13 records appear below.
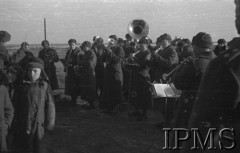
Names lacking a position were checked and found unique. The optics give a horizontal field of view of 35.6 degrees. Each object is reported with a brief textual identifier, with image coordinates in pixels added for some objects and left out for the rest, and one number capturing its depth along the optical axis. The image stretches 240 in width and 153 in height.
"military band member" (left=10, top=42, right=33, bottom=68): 7.81
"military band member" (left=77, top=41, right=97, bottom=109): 8.28
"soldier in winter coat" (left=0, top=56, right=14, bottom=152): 3.73
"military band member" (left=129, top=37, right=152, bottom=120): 7.26
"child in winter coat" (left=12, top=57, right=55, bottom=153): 3.97
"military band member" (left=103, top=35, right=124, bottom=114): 7.83
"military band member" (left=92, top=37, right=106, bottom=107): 8.87
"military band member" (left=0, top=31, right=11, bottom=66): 6.72
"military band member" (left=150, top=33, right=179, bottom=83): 6.85
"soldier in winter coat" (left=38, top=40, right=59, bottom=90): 9.18
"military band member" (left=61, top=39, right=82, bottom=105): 8.77
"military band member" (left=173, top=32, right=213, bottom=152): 3.46
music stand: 5.06
